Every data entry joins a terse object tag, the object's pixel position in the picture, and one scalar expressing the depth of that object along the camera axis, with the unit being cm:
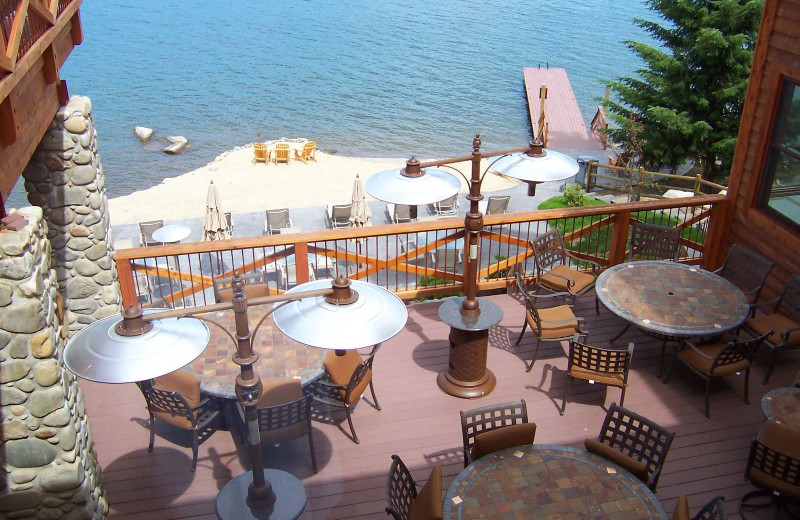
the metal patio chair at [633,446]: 498
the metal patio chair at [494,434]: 511
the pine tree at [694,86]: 1877
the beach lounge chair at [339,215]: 1859
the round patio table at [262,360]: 615
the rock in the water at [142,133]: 3134
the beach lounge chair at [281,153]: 2708
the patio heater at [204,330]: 341
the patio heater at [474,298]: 563
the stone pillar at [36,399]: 446
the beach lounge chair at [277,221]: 1831
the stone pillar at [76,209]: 714
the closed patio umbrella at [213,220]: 1561
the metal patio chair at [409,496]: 448
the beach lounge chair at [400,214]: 1875
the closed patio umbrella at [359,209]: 1612
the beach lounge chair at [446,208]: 1998
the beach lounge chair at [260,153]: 2704
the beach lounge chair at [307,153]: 2733
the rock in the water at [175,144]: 2988
